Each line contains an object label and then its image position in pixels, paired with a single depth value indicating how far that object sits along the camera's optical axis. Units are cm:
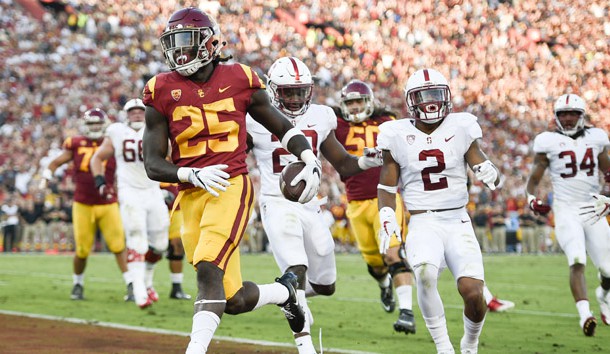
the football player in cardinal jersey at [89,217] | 2202
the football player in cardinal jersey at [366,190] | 1762
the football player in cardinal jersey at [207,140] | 1006
